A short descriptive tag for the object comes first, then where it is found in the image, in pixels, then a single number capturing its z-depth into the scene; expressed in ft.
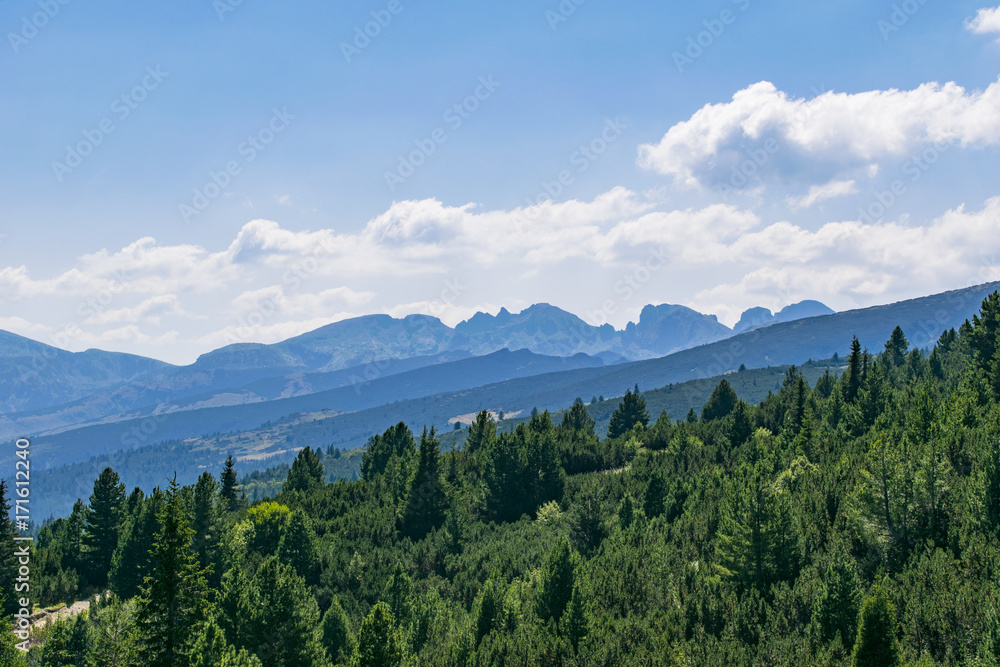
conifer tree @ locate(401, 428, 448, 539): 279.90
